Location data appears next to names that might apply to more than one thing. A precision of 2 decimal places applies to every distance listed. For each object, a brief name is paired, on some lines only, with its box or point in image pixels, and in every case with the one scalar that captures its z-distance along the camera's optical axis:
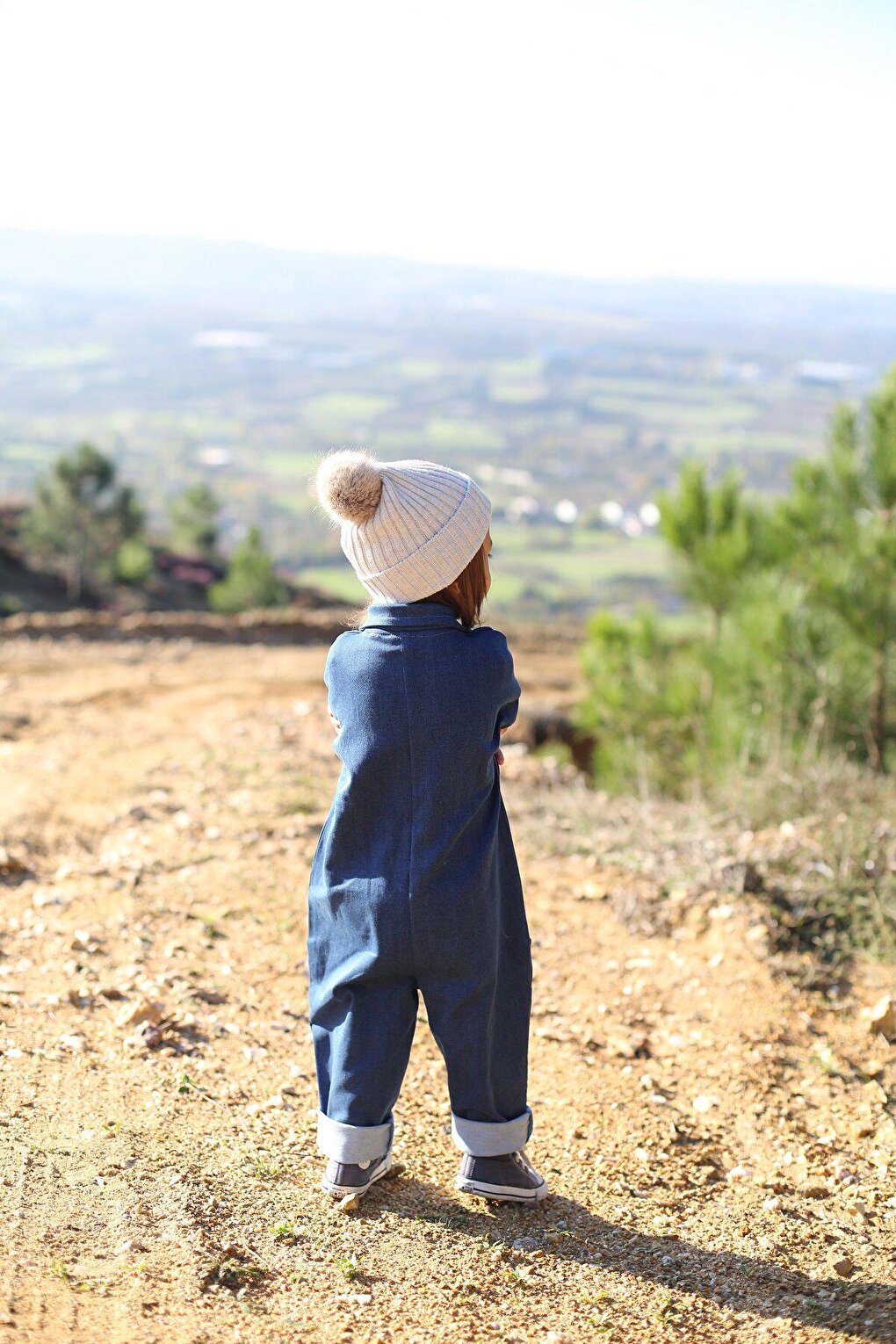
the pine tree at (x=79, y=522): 21.44
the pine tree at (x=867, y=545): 5.63
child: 2.12
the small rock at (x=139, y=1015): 2.95
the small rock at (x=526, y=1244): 2.28
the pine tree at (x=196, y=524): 28.66
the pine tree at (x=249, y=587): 21.34
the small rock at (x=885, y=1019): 3.25
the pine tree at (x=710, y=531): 6.41
